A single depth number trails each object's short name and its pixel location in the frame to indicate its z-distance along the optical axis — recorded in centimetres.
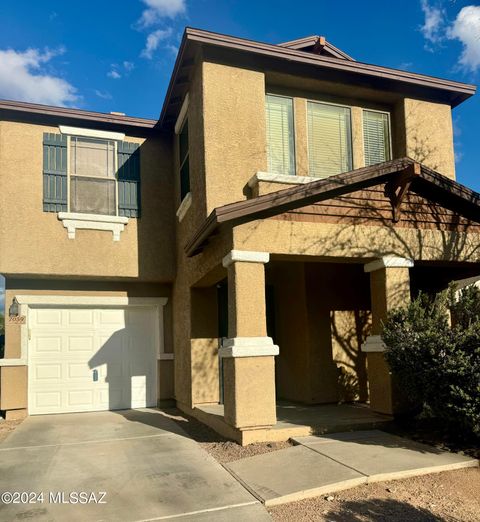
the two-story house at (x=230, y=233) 784
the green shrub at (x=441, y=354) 621
